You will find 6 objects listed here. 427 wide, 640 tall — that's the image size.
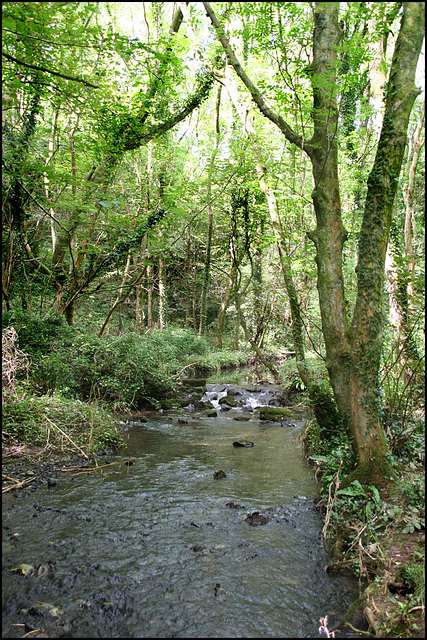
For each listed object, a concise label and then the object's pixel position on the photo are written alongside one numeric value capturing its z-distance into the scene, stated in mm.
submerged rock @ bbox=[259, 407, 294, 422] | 11812
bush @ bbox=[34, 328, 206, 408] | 8930
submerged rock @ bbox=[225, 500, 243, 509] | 5383
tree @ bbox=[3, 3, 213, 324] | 9305
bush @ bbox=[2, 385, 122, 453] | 6637
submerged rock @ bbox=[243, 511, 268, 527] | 4949
